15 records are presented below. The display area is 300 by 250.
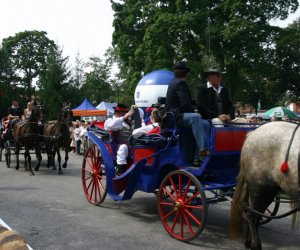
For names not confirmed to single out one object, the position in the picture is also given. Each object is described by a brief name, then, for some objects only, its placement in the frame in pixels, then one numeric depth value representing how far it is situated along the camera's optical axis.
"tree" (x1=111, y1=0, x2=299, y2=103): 26.88
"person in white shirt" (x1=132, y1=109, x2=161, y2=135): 6.68
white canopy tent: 29.78
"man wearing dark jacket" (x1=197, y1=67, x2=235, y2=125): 6.11
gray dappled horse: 4.36
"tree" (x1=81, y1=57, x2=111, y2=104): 55.12
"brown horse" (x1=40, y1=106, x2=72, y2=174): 12.89
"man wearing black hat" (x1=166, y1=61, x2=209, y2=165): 5.62
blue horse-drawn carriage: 5.62
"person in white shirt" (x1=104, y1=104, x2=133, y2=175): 7.34
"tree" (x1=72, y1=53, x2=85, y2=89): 37.28
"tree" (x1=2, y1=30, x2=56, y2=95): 61.44
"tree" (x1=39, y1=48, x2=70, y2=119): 33.28
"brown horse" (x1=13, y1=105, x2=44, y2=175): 12.50
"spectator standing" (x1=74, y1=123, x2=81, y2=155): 20.67
